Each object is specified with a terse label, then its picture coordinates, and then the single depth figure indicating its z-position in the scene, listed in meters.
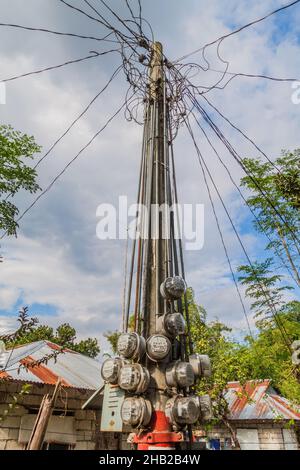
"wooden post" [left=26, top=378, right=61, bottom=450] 2.53
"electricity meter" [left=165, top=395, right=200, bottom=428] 2.33
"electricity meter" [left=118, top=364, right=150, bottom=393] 2.45
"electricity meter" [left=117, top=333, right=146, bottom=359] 2.58
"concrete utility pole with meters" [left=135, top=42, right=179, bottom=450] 2.42
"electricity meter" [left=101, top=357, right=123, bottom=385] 2.72
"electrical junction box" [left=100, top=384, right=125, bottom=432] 2.81
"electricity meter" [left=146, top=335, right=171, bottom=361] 2.53
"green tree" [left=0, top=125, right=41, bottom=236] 7.60
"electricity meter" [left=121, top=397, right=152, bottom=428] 2.38
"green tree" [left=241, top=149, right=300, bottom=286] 9.42
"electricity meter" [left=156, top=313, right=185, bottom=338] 2.67
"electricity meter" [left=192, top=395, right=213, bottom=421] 2.52
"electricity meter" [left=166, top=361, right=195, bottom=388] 2.48
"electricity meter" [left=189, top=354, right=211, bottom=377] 2.74
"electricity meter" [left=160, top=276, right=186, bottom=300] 2.86
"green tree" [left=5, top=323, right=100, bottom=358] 26.73
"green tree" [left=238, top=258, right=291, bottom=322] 11.54
